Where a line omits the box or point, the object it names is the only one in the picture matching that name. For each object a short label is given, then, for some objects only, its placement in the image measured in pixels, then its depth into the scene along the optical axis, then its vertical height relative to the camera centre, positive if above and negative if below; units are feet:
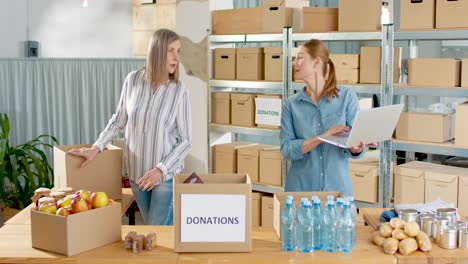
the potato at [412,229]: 9.16 -2.01
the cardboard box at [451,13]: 14.39 +1.45
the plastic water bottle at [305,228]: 9.04 -1.96
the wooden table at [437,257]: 8.84 -2.32
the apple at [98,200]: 9.55 -1.68
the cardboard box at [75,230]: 9.14 -2.05
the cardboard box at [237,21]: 17.80 +1.62
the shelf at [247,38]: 17.36 +1.15
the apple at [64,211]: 9.21 -1.77
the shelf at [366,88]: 15.72 -0.16
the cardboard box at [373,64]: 15.67 +0.40
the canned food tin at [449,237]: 9.18 -2.13
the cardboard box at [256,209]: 17.94 -3.41
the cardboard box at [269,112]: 17.42 -0.82
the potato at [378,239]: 9.43 -2.22
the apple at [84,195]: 9.54 -1.61
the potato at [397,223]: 9.35 -1.97
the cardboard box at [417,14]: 14.85 +1.49
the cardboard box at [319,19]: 16.71 +1.54
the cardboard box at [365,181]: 15.88 -2.36
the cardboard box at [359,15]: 15.61 +1.55
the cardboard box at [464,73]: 14.34 +0.16
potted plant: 20.38 -2.69
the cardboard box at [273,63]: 17.30 +0.46
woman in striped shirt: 12.30 -0.89
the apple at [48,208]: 9.39 -1.77
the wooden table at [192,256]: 8.93 -2.35
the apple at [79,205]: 9.31 -1.70
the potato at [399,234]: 9.18 -2.08
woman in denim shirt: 11.97 -0.62
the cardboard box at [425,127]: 14.96 -1.03
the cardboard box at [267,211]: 17.75 -3.44
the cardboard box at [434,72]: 14.57 +0.20
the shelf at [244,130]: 17.53 -1.30
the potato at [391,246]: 9.06 -2.21
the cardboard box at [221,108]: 18.40 -0.73
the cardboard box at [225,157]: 18.34 -2.08
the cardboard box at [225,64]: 18.11 +0.47
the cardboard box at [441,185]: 14.62 -2.28
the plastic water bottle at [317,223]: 9.11 -1.91
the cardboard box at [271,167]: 17.49 -2.22
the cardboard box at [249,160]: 17.90 -2.11
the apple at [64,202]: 9.46 -1.70
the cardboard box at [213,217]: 9.08 -1.83
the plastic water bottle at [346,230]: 9.07 -2.00
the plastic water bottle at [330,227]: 9.07 -1.96
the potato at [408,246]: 9.02 -2.20
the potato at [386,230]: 9.38 -2.07
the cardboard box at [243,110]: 17.92 -0.77
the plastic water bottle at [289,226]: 9.12 -1.96
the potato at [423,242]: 9.08 -2.16
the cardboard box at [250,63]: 17.67 +0.48
